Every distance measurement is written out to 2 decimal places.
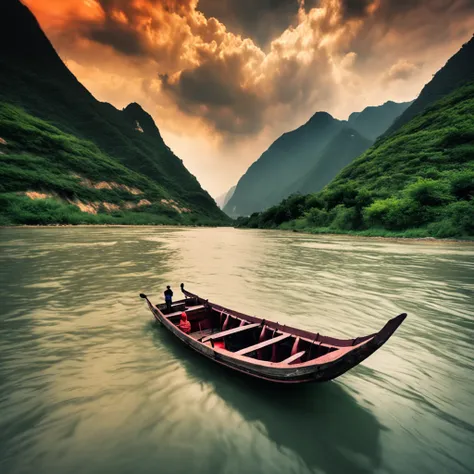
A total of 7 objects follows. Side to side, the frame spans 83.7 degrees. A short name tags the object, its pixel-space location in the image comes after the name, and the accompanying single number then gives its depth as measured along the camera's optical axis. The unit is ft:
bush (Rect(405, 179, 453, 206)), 150.71
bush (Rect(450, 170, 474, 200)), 148.36
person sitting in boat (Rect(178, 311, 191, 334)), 27.61
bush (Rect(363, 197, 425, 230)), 154.56
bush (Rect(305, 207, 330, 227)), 245.80
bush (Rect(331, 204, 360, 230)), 202.80
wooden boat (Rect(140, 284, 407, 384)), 15.06
